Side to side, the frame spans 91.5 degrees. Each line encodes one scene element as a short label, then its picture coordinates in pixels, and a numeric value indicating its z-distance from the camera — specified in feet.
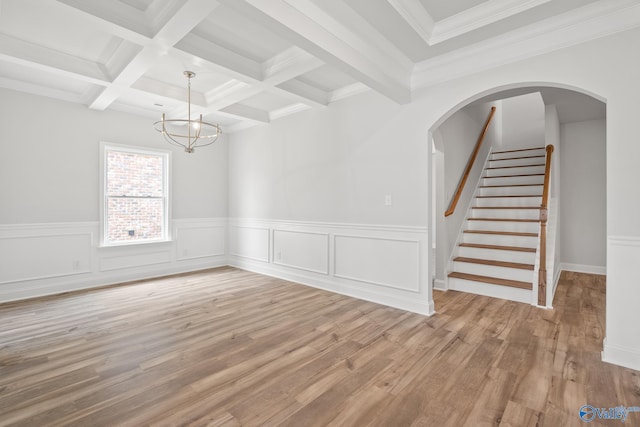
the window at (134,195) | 15.34
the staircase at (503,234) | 12.92
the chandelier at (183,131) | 17.40
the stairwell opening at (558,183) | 14.26
